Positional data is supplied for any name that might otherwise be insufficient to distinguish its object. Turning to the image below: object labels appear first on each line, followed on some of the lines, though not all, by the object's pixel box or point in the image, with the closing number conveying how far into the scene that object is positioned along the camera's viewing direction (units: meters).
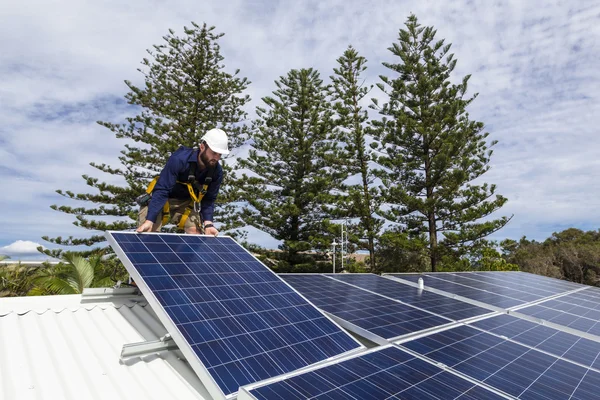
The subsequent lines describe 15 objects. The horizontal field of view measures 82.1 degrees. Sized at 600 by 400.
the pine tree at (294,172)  20.81
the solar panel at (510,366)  2.63
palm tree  9.21
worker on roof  4.14
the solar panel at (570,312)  4.85
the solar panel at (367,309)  3.54
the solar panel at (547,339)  3.56
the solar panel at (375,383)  2.14
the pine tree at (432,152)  18.59
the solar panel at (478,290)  5.79
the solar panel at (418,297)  4.57
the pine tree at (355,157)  20.64
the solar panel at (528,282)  7.79
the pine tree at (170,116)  18.52
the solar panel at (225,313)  2.41
